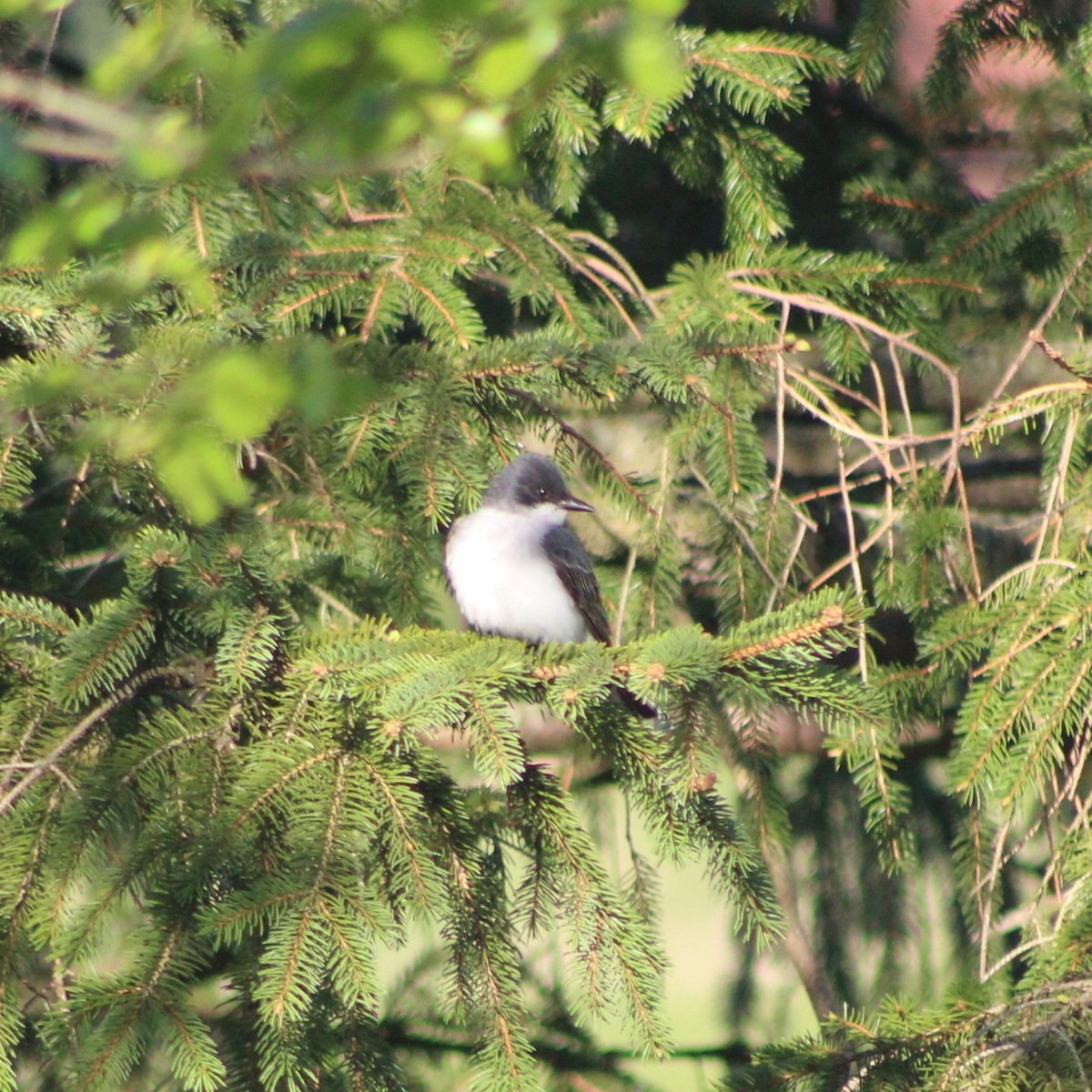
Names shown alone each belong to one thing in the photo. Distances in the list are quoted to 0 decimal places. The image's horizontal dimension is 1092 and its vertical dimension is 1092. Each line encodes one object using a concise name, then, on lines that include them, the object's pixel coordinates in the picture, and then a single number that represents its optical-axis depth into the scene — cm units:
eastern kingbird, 846
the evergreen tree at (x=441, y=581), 418
